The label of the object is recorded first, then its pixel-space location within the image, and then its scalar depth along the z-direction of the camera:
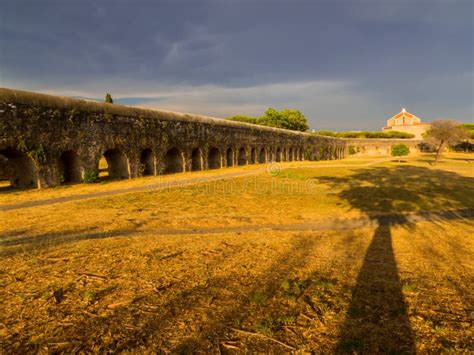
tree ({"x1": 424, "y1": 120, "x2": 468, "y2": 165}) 29.91
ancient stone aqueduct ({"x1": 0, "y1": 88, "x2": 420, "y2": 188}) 11.05
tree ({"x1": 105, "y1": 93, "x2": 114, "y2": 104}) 22.57
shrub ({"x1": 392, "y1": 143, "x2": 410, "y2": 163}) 35.28
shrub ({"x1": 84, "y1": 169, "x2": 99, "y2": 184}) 12.90
